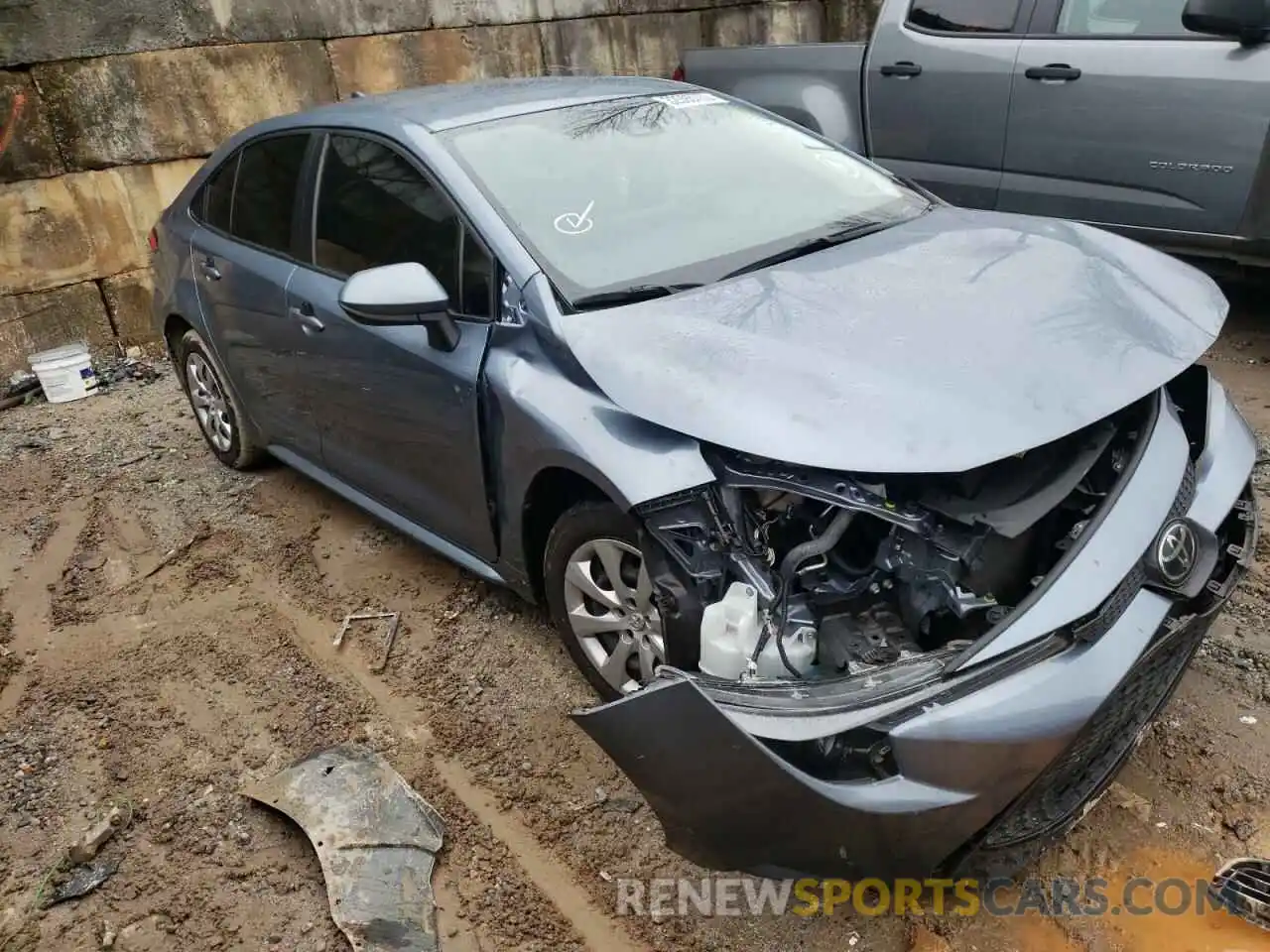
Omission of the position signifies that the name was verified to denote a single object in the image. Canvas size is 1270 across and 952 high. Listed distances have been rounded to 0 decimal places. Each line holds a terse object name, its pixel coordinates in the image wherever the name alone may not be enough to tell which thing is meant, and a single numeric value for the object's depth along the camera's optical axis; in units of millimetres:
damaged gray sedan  1963
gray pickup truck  4496
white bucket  6402
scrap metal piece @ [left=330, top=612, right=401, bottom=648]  3697
